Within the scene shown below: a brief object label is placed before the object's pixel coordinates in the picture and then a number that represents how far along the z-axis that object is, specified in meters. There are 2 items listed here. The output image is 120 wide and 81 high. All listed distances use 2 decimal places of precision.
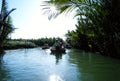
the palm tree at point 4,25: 6.55
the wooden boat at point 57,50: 9.55
